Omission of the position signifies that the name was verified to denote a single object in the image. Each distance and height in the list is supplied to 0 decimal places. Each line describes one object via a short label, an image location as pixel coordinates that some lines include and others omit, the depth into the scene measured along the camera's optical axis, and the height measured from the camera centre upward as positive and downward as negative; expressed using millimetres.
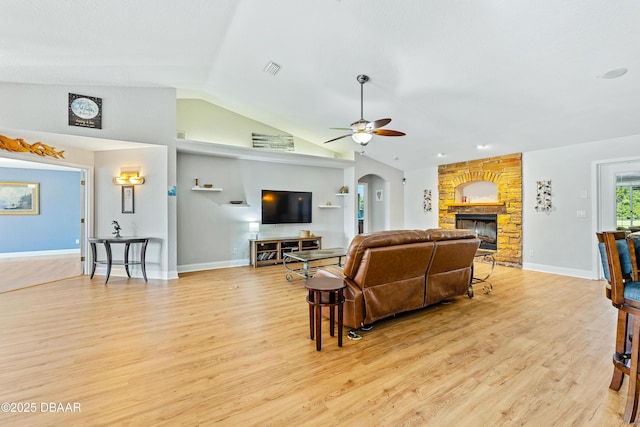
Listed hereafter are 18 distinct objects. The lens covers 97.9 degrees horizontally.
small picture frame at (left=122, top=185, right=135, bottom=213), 5035 +289
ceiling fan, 3571 +1094
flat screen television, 6426 +182
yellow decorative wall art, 3996 +1034
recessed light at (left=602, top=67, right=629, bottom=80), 3126 +1610
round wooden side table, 2381 -752
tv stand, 6020 -755
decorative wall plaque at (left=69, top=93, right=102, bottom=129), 4342 +1653
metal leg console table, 4645 -633
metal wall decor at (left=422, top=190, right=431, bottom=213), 7543 +344
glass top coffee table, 4559 -697
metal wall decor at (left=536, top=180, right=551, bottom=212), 5352 +330
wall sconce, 4965 +660
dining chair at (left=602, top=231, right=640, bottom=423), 1549 -498
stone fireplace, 5805 +331
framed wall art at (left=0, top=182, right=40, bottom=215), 6691 +423
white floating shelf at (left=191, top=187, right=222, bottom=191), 5648 +527
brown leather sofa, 2652 -595
